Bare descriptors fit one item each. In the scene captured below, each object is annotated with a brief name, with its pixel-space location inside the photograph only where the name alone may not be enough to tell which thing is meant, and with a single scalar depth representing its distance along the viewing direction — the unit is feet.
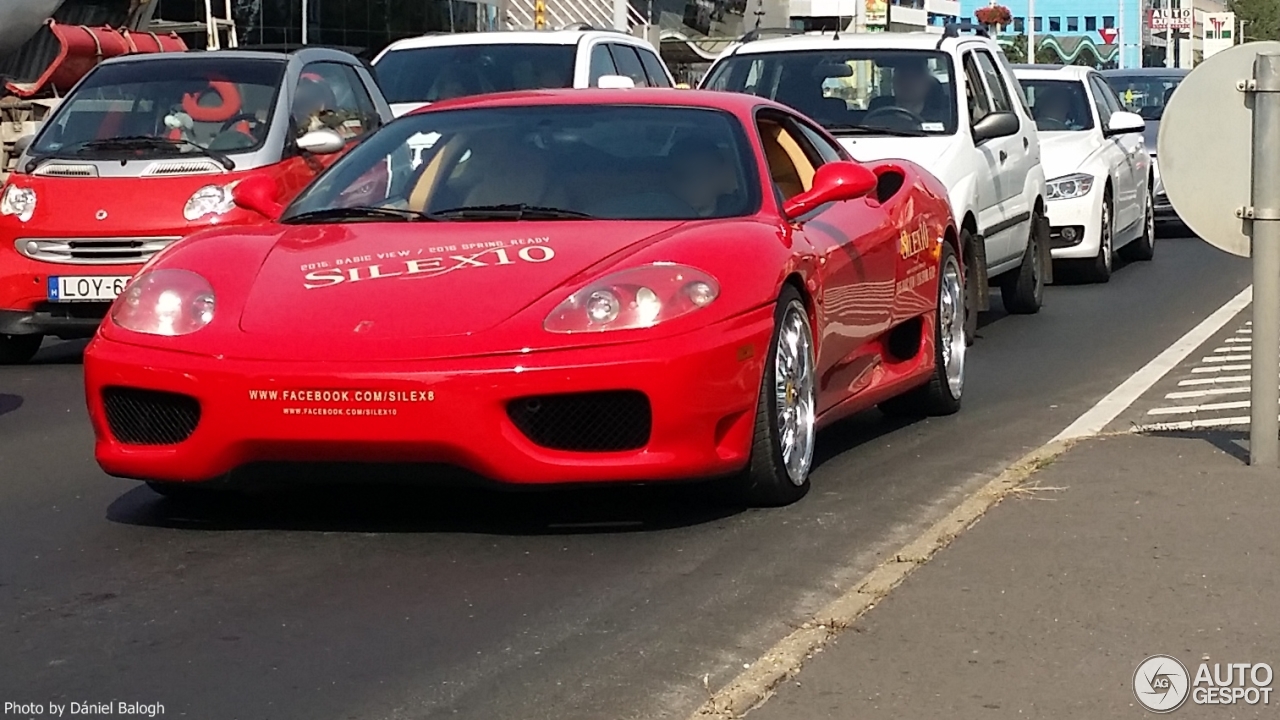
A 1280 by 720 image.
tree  520.01
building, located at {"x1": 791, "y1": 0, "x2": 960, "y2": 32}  277.44
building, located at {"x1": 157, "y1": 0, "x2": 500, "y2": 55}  129.39
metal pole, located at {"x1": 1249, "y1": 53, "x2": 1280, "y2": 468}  23.65
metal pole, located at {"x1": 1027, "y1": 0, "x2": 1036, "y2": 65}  273.13
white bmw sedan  54.54
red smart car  37.88
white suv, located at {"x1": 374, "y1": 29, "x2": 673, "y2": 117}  53.47
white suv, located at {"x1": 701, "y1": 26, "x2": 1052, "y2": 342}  40.06
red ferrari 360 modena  20.57
